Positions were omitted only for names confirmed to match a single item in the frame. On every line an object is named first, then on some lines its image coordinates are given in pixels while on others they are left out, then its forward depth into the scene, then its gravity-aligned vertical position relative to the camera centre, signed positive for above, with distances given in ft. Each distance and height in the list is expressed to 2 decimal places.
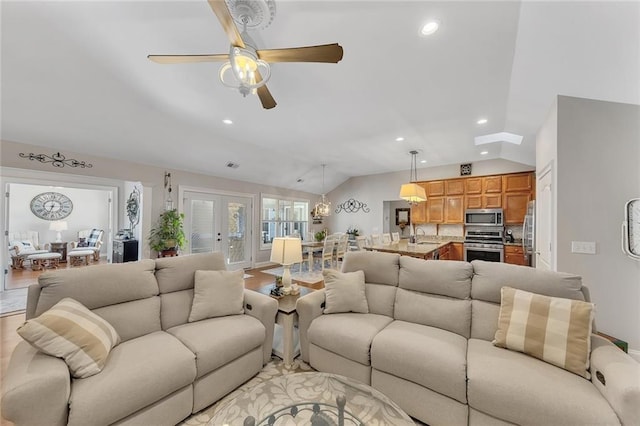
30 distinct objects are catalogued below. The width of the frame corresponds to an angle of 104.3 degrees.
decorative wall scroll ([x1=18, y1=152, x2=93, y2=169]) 12.41 +2.83
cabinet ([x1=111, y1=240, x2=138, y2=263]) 17.62 -2.57
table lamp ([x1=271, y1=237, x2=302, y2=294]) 8.82 -1.32
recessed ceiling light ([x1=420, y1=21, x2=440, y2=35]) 6.51 +5.07
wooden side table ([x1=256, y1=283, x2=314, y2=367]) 7.77 -3.50
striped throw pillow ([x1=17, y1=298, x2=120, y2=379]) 4.60 -2.41
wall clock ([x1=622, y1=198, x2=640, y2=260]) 7.52 -0.29
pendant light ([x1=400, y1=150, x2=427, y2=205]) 15.16 +1.46
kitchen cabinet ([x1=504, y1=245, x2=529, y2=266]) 18.28 -2.78
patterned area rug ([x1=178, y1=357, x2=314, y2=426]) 5.75 -4.71
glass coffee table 4.34 -3.54
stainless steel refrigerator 13.23 -0.73
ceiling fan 5.19 +3.67
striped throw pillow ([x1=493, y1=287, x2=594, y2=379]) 5.06 -2.43
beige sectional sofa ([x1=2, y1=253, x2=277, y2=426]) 4.13 -3.09
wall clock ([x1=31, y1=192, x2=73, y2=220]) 24.26 +0.80
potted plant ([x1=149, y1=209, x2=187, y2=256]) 16.57 -1.33
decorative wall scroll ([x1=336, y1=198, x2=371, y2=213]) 27.07 +1.12
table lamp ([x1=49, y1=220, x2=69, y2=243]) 23.99 -1.26
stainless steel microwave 19.17 +0.02
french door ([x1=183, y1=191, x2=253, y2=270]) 19.19 -0.84
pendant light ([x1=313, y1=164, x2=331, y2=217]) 24.95 +0.69
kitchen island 13.32 -1.91
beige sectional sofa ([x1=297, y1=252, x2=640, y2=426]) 4.33 -3.08
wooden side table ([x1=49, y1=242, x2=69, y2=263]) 23.40 -3.34
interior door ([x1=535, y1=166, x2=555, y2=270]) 9.85 -0.21
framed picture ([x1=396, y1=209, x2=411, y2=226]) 25.97 +0.06
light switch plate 8.43 -0.99
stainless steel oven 19.03 -2.11
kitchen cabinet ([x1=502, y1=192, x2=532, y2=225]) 18.66 +0.88
